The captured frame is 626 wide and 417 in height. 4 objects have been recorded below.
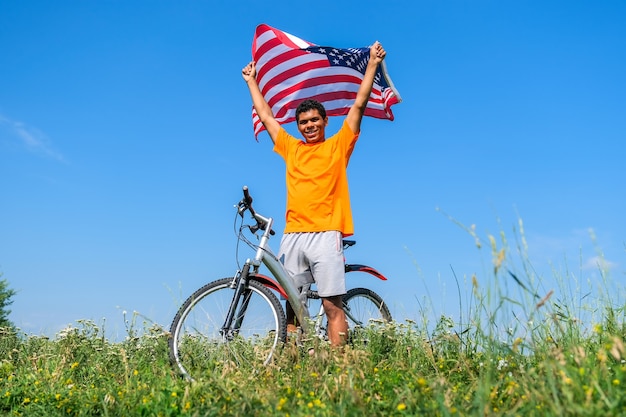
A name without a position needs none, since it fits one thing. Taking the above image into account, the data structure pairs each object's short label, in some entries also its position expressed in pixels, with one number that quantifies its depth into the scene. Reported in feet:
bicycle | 19.16
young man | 19.95
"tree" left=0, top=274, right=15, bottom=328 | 46.72
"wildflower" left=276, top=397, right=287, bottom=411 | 12.38
